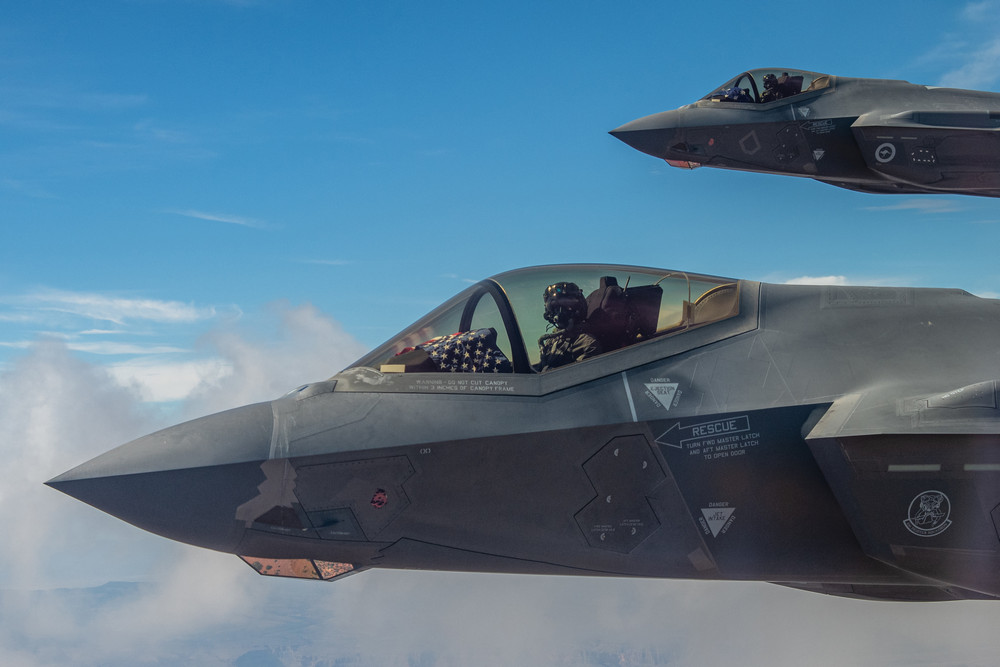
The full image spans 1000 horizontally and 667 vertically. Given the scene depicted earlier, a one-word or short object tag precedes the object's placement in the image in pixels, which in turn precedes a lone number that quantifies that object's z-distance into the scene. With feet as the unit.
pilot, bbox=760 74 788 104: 76.84
